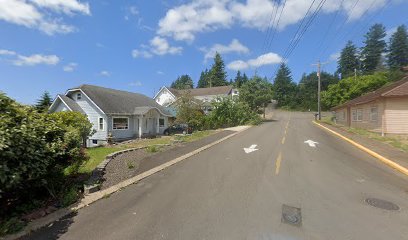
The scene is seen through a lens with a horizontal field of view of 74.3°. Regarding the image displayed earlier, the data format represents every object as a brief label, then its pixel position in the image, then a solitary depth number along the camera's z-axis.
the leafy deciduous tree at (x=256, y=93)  46.62
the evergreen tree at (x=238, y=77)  120.16
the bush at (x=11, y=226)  4.79
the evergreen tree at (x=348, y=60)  92.44
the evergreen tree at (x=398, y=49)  79.69
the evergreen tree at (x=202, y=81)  124.41
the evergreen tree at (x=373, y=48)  84.44
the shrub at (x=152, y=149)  13.85
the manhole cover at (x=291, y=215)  5.32
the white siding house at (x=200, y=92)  63.08
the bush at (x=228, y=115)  36.30
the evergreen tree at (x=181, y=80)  139.51
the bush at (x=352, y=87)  52.06
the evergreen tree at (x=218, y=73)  96.88
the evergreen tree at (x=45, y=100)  35.65
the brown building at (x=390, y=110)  20.30
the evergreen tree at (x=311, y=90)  86.88
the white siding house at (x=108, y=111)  27.62
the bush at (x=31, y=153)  4.89
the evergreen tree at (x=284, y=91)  95.21
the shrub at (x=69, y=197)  6.25
